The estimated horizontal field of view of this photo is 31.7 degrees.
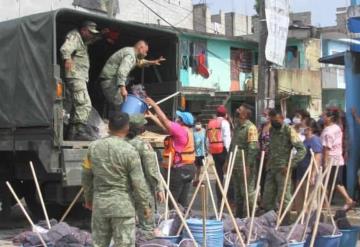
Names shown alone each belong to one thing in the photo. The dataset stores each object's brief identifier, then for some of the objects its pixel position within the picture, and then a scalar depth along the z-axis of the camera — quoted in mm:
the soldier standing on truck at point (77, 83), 8008
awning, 10820
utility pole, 11461
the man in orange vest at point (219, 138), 10619
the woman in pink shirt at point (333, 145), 8984
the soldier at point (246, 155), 8648
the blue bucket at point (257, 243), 6199
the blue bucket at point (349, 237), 6739
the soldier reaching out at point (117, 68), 8438
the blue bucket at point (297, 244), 6170
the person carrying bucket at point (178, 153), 7990
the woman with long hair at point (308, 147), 8891
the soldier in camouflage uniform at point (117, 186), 5008
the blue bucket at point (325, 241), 6430
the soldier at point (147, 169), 5914
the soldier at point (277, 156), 8273
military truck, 7496
